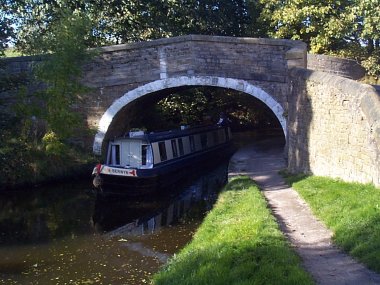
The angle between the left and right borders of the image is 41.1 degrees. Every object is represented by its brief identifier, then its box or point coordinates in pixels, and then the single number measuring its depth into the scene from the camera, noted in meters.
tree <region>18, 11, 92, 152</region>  14.03
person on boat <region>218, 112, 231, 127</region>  21.16
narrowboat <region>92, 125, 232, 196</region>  13.31
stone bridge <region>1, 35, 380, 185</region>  12.02
